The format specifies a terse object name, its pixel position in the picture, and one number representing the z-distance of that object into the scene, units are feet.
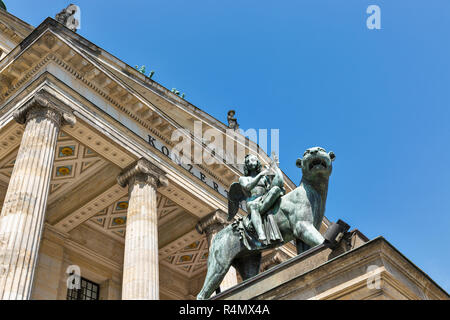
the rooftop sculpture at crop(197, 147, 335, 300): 24.38
